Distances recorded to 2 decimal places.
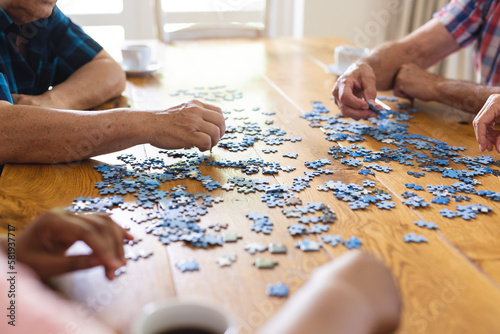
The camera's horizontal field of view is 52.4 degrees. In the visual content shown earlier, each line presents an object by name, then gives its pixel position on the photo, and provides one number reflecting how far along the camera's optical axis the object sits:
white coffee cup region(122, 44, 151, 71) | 2.41
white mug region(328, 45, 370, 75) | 2.38
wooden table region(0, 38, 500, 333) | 0.88
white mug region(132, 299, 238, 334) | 0.68
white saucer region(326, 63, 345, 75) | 2.39
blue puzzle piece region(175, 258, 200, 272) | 0.98
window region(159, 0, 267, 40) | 3.16
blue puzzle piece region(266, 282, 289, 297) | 0.90
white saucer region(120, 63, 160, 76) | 2.38
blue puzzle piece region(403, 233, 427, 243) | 1.08
